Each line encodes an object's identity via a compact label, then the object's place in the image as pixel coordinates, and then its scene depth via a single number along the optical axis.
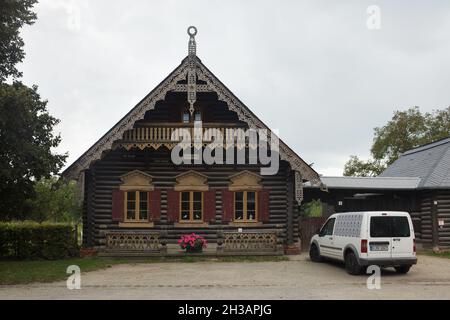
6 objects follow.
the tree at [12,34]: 15.98
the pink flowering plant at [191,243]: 19.95
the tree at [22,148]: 15.64
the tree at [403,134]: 49.94
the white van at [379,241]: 14.30
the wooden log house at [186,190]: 20.05
